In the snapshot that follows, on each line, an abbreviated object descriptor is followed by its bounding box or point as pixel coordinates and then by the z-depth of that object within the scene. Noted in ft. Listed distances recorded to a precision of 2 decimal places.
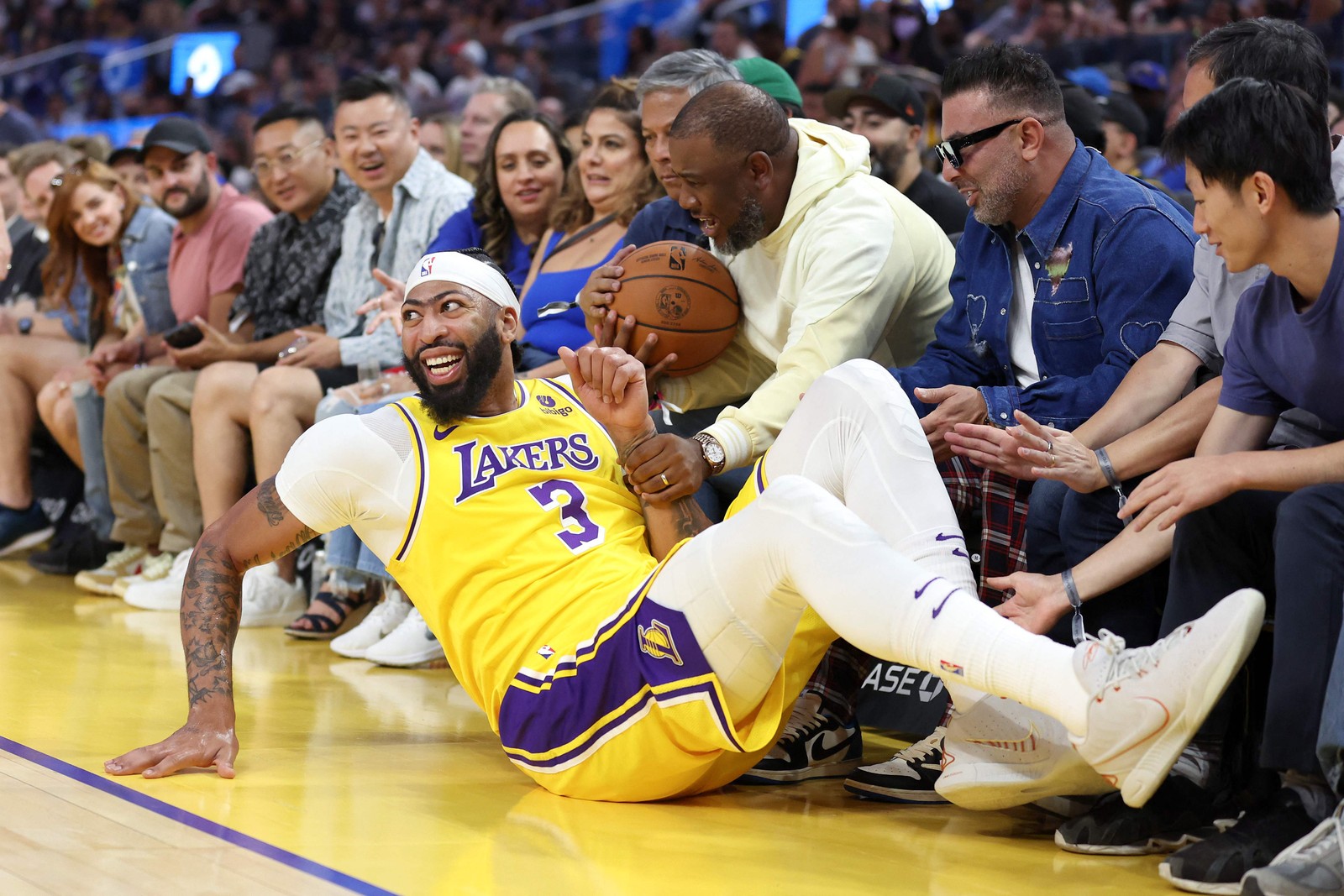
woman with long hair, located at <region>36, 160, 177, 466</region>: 22.41
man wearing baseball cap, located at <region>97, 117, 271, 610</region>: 20.20
